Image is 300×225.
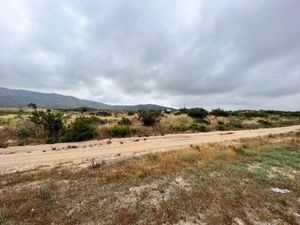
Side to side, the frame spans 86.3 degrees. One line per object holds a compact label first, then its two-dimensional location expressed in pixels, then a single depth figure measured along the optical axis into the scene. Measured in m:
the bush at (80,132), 13.44
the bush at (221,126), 21.31
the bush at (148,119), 19.24
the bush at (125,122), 18.68
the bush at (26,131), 14.10
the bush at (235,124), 23.06
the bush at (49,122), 14.56
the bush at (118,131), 15.19
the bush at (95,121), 17.48
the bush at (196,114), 26.92
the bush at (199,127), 19.46
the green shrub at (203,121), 23.34
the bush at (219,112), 32.45
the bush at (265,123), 25.99
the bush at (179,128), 18.75
